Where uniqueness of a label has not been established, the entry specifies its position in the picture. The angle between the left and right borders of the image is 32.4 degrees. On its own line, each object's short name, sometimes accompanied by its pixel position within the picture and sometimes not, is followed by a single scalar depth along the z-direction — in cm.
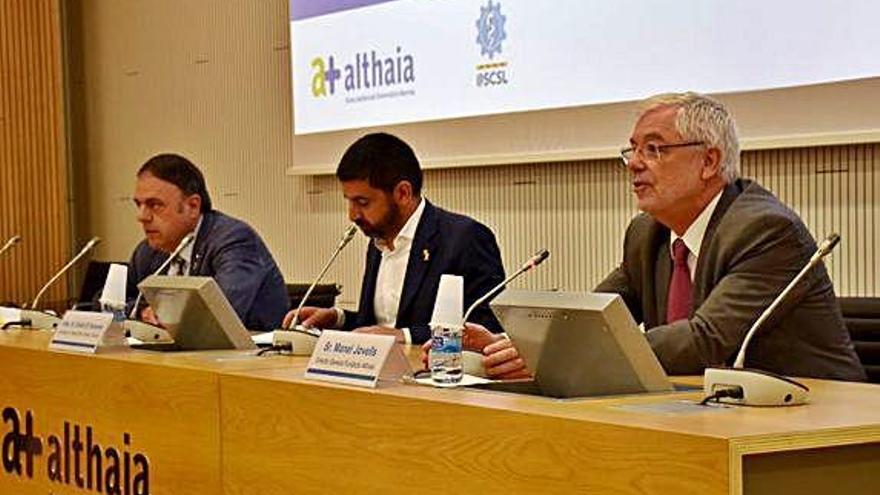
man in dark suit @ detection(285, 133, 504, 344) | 411
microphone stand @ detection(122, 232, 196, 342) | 385
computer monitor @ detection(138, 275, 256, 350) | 356
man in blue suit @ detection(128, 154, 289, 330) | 455
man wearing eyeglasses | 293
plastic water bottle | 278
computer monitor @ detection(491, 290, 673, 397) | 242
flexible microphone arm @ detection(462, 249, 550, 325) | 287
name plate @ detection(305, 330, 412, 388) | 270
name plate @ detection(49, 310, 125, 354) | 365
